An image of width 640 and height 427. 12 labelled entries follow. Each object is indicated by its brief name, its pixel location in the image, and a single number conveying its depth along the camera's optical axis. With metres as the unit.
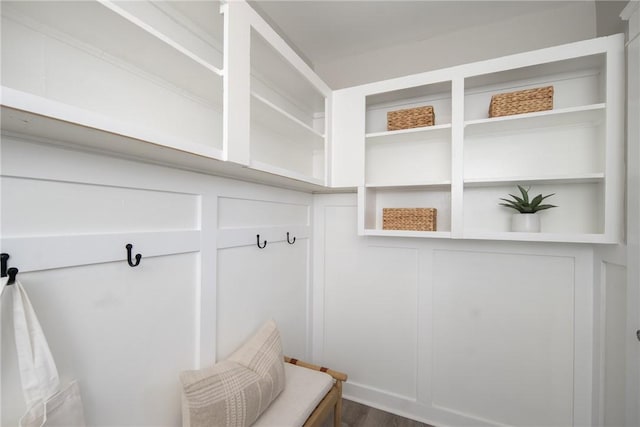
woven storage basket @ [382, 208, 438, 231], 1.81
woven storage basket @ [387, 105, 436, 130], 1.81
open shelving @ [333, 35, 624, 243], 1.41
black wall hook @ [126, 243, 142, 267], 1.05
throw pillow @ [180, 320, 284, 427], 1.09
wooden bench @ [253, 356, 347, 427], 1.33
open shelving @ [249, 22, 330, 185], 1.47
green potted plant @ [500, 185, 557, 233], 1.58
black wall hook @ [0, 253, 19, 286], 0.76
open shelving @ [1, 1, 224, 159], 0.80
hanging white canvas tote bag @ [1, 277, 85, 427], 0.76
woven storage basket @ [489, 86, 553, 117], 1.54
